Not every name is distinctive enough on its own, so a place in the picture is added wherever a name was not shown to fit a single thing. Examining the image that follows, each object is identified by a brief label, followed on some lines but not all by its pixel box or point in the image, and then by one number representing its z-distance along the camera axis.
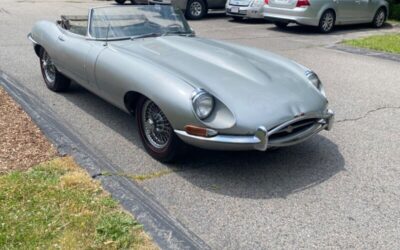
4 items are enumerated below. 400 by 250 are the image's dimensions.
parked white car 13.78
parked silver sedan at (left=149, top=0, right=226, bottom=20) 14.35
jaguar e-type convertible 3.34
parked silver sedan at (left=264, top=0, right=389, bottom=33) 11.50
